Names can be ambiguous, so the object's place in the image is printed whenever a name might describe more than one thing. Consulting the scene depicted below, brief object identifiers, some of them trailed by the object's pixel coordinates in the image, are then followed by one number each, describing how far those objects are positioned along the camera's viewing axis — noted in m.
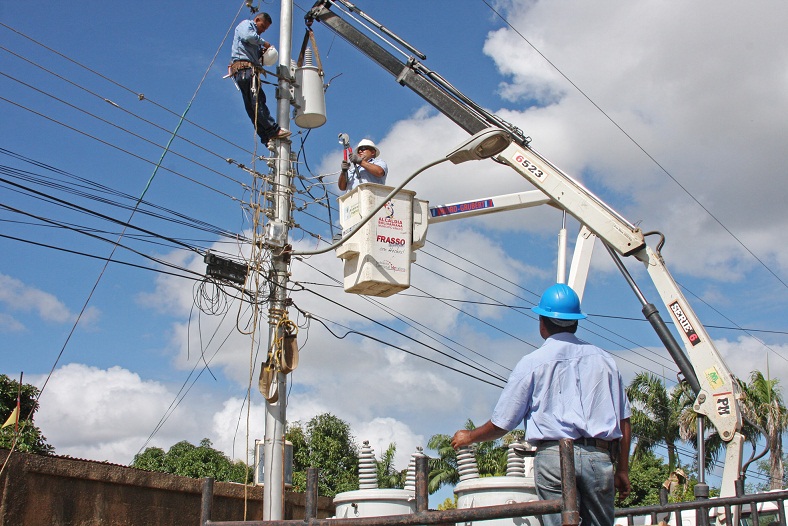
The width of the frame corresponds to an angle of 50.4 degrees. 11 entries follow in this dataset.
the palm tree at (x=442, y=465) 35.16
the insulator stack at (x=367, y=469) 8.22
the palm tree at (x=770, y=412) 30.09
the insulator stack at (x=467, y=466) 7.71
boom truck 9.55
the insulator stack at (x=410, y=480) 8.07
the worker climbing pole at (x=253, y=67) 11.43
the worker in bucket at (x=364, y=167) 9.68
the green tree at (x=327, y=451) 29.12
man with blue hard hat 3.96
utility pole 10.09
